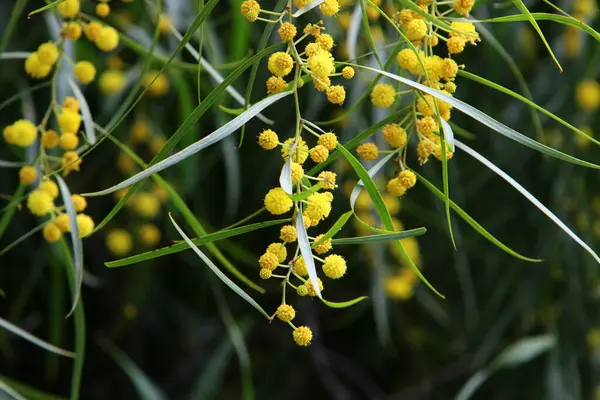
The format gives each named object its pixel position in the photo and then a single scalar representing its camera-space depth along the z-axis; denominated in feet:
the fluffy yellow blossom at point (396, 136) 2.20
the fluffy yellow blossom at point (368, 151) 2.23
